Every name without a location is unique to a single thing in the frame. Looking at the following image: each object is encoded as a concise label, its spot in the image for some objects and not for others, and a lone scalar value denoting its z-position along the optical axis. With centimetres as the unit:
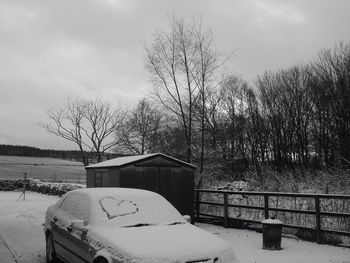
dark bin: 999
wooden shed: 1374
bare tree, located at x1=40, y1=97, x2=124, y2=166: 3724
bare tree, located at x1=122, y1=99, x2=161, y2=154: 4241
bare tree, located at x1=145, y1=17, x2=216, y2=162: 2227
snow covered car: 587
